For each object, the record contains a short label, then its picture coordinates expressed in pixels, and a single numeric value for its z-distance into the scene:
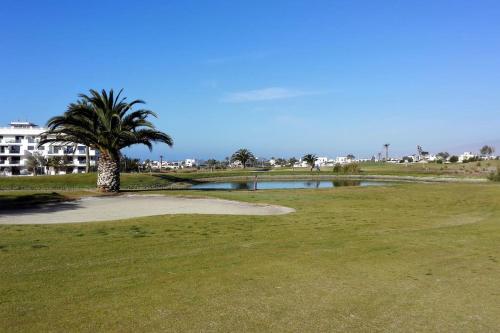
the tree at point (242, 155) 119.00
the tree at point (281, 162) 186.34
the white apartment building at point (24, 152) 105.94
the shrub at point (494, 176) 50.48
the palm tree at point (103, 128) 29.22
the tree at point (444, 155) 184.10
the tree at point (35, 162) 92.76
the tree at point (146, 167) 116.34
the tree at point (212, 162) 154.52
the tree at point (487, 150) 145.25
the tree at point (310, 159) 107.42
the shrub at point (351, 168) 84.78
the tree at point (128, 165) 104.31
